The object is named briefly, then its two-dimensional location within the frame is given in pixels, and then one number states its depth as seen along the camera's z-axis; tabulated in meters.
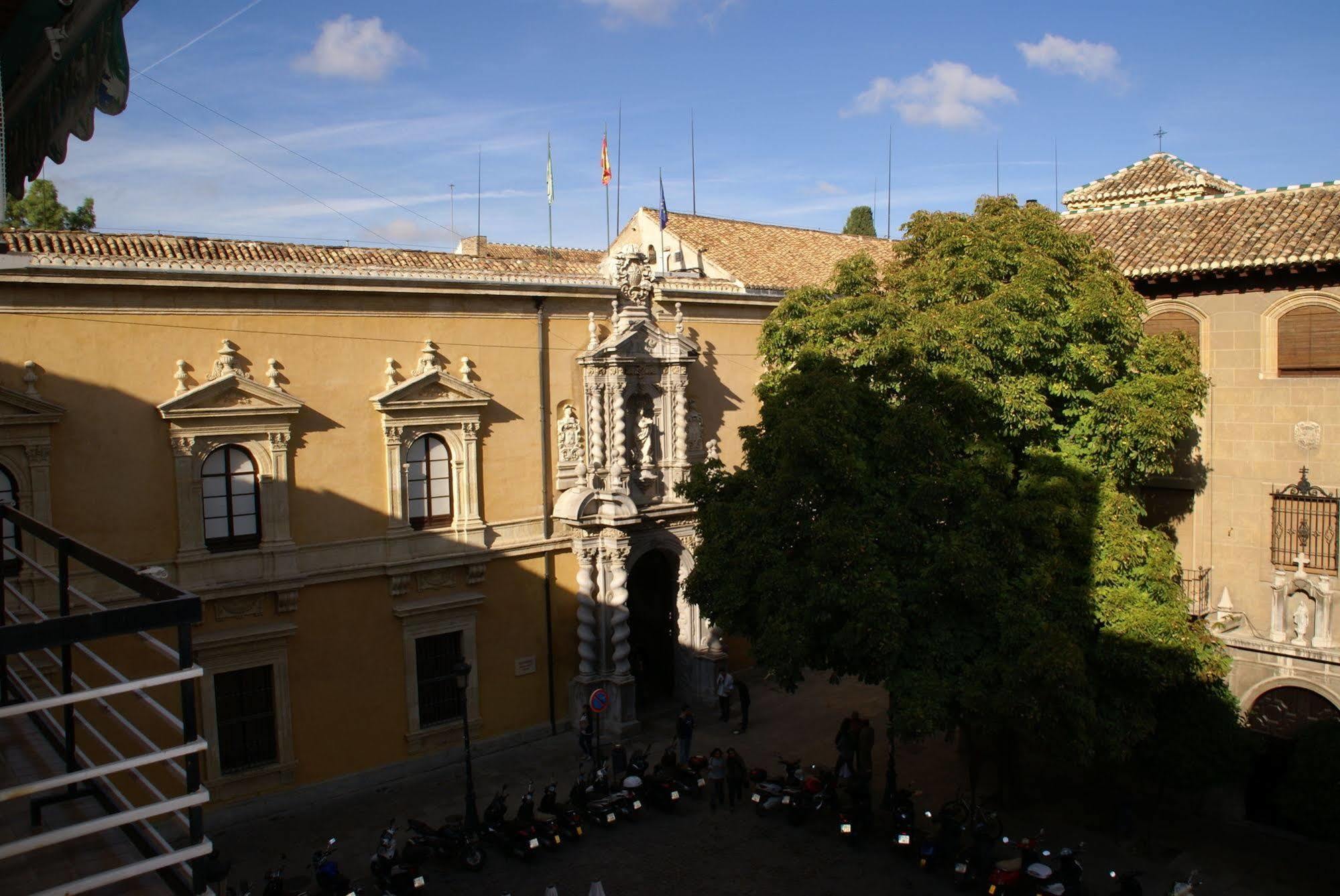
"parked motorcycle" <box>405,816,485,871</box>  15.95
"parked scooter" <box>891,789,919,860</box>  16.03
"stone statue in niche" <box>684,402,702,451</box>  24.06
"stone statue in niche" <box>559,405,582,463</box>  21.84
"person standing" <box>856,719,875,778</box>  18.42
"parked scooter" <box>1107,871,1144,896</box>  13.87
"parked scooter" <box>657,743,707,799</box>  18.62
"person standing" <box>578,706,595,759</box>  19.88
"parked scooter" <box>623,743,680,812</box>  18.02
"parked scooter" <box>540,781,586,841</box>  16.80
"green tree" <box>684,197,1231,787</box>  14.56
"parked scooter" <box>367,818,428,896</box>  14.26
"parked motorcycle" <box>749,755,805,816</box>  17.69
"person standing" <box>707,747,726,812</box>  18.28
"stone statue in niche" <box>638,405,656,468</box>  22.75
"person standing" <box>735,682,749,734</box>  21.83
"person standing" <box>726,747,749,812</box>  18.19
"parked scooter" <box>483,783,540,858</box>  16.23
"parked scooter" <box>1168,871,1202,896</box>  13.23
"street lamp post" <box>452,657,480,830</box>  16.50
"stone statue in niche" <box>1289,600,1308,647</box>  17.17
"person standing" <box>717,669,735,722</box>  22.41
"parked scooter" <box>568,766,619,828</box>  17.36
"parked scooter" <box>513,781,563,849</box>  16.44
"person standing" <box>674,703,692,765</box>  20.05
